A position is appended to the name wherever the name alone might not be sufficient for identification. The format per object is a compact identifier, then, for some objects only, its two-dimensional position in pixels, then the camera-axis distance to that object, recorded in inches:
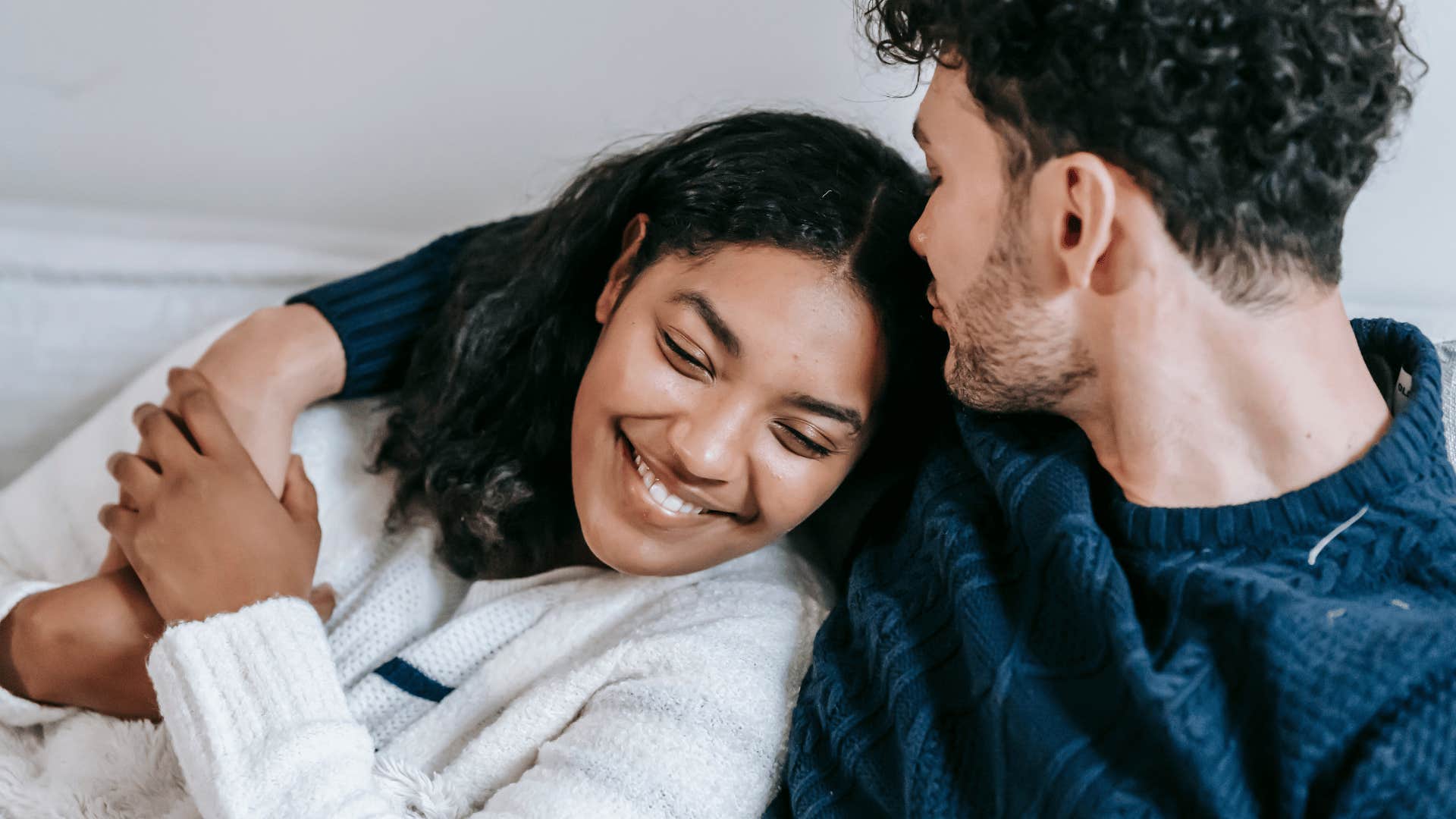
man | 32.0
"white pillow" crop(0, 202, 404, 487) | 62.7
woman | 40.3
